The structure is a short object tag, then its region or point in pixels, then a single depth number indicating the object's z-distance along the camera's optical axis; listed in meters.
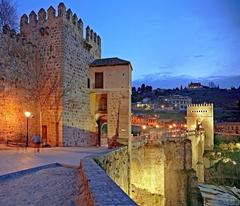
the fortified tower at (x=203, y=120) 49.19
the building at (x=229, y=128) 68.19
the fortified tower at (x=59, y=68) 18.97
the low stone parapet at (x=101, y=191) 3.68
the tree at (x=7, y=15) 19.40
